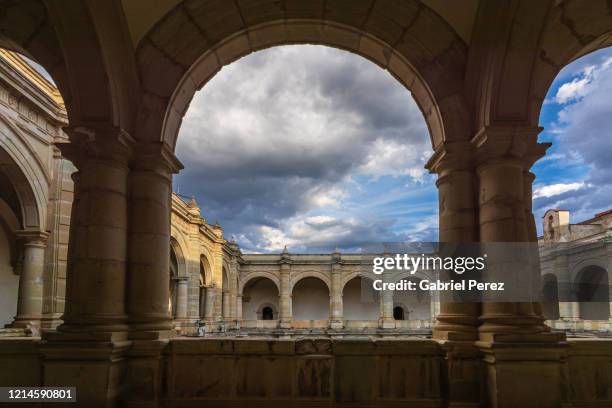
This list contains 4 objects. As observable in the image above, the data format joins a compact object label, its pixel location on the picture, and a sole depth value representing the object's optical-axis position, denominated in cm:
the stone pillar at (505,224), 396
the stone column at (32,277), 1037
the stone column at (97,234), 403
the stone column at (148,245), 430
